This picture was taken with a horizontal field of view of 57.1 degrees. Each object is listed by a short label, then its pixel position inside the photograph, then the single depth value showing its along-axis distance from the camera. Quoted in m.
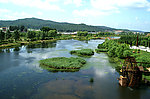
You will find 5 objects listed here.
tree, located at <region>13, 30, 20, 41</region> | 81.96
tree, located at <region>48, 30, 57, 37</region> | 121.79
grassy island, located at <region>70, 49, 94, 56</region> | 51.62
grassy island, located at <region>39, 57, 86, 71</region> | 33.85
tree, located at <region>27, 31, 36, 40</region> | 91.70
